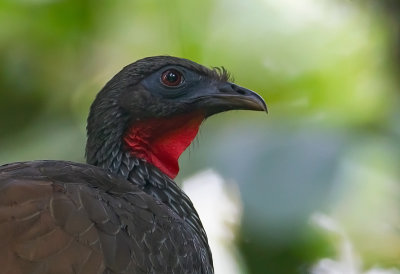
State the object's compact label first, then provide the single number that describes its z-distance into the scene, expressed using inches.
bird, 260.8
